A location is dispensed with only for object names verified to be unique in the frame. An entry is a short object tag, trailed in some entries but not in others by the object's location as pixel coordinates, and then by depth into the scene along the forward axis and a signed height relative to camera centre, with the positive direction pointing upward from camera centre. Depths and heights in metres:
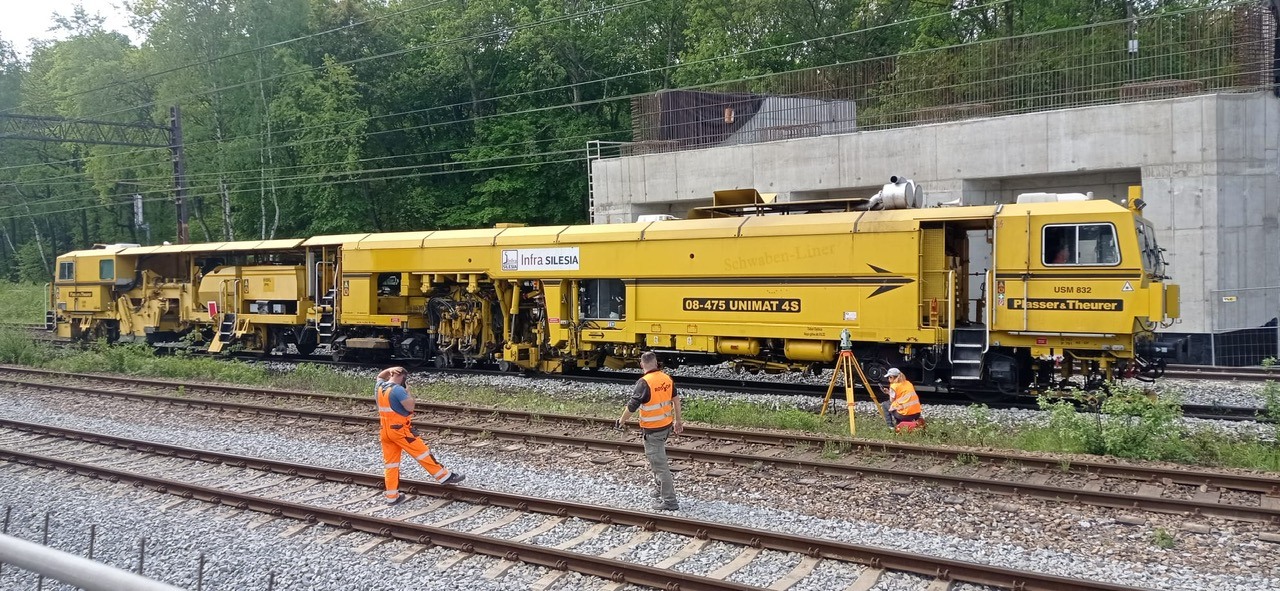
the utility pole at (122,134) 27.67 +7.00
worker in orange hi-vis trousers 9.31 -1.36
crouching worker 11.59 -1.49
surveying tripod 12.22 -1.12
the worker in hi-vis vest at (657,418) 8.62 -1.23
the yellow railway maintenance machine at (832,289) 12.20 -0.07
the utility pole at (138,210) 32.94 +2.90
